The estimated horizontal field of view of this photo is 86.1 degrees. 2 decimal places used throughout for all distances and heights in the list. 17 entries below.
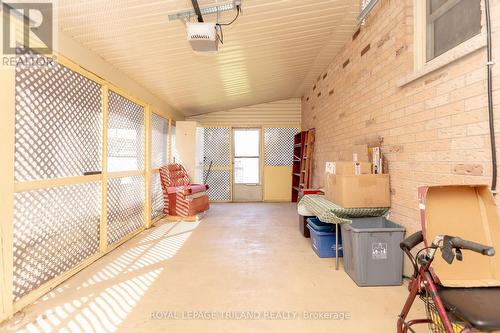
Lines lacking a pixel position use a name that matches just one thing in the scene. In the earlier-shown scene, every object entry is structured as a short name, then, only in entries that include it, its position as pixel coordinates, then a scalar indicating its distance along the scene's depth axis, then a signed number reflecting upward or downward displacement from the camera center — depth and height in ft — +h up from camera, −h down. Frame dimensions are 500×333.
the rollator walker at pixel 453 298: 3.73 -2.10
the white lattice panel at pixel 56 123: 7.30 +1.37
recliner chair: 17.12 -2.02
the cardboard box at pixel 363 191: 9.20 -0.90
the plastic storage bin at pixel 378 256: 8.20 -2.81
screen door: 25.79 +0.12
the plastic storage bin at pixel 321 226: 10.78 -2.50
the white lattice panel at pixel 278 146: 25.57 +1.83
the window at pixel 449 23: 6.56 +3.82
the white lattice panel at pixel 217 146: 25.27 +1.82
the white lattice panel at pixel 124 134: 11.98 +1.56
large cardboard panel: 25.49 -1.71
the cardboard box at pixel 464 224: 4.84 -1.10
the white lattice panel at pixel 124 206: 11.88 -2.01
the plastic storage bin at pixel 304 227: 13.35 -3.14
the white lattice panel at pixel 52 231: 7.29 -2.09
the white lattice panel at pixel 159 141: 17.39 +1.70
